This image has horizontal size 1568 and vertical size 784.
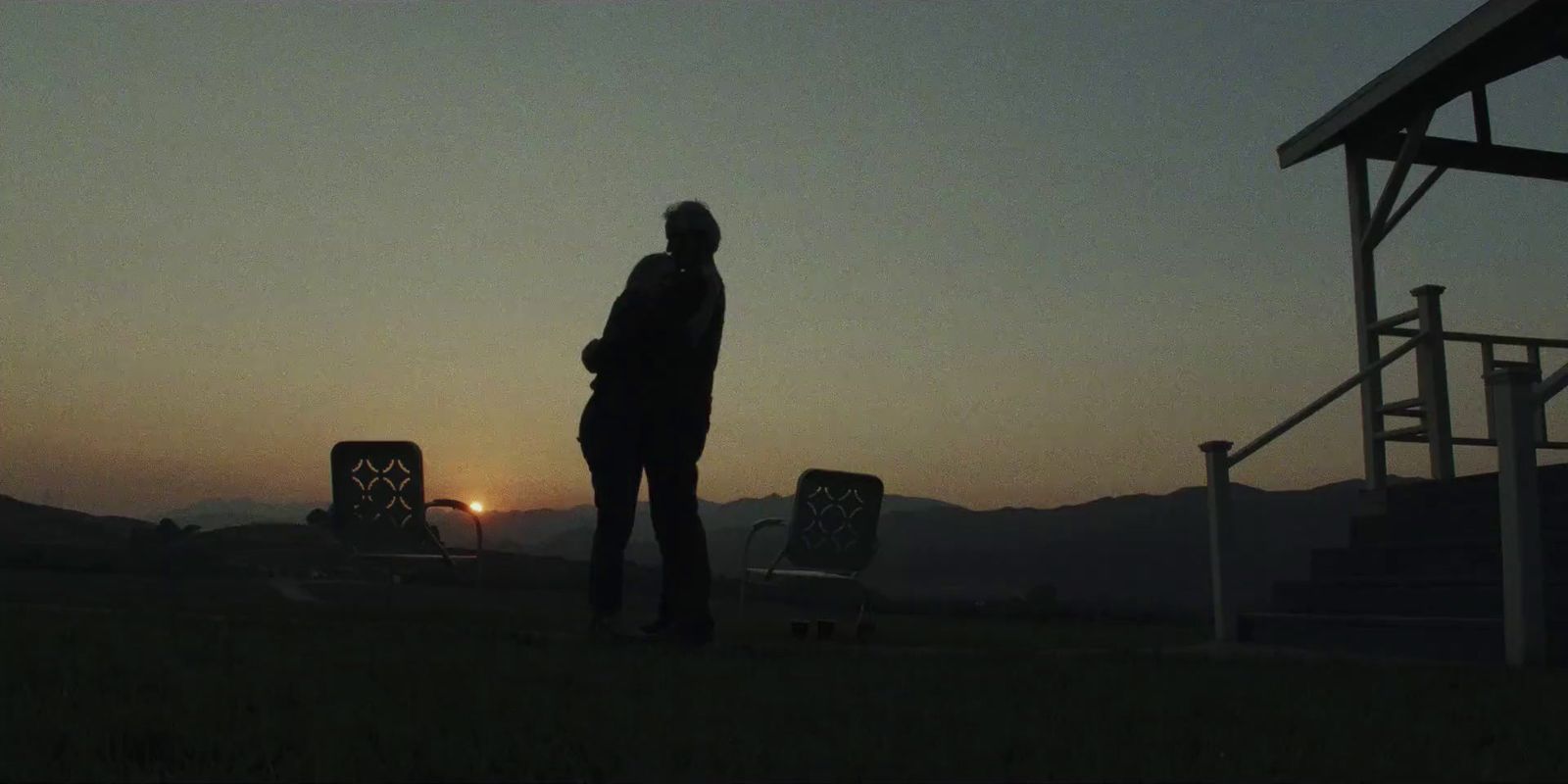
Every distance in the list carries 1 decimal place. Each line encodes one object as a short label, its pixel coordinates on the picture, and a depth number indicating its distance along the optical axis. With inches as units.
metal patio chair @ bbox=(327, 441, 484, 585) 340.2
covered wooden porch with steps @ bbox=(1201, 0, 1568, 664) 366.3
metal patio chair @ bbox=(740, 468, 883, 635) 323.6
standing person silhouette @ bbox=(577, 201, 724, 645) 242.8
